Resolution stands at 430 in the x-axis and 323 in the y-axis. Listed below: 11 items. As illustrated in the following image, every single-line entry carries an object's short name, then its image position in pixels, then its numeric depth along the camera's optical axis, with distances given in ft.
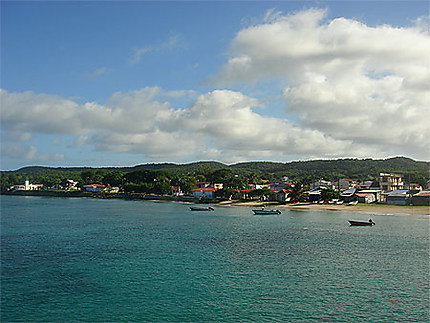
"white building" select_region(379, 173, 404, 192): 393.25
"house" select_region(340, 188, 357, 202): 343.65
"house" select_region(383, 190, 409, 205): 317.01
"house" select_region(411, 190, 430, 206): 304.65
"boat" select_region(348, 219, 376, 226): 207.41
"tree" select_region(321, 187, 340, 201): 346.33
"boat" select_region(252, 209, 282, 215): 278.67
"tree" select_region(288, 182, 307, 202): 351.67
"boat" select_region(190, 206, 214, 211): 319.12
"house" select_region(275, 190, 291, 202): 373.61
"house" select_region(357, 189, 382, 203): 356.07
